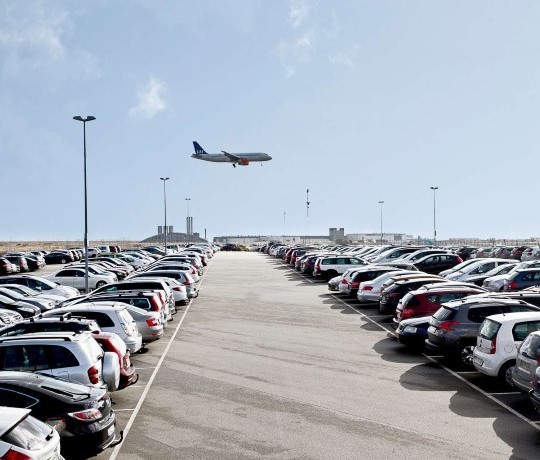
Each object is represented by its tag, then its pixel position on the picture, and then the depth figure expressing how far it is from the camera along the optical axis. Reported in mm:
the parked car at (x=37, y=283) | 29906
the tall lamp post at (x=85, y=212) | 32544
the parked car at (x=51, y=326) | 14281
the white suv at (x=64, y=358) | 11633
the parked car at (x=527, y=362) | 11922
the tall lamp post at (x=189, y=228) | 149800
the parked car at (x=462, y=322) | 15875
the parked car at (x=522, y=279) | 25969
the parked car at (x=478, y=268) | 31609
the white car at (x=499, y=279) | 27062
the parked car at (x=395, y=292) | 22766
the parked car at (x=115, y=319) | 15945
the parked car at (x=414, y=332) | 17938
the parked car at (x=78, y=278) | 35625
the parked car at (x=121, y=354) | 12664
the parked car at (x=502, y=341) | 13758
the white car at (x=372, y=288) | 26688
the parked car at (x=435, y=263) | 38531
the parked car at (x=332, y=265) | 39594
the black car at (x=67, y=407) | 9266
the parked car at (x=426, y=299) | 18750
